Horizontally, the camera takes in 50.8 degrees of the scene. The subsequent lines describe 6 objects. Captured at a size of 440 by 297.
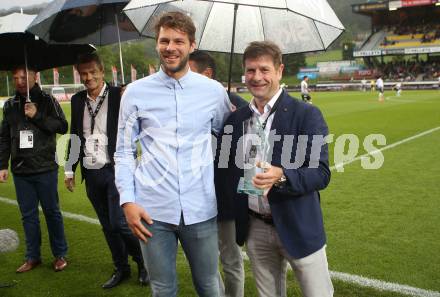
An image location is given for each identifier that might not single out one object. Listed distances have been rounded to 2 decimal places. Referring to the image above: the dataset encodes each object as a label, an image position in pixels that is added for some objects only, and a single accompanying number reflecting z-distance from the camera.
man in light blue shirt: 2.52
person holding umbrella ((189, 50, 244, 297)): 3.22
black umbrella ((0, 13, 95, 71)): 4.19
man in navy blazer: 2.49
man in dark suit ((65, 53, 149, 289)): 3.92
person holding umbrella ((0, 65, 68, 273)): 4.41
